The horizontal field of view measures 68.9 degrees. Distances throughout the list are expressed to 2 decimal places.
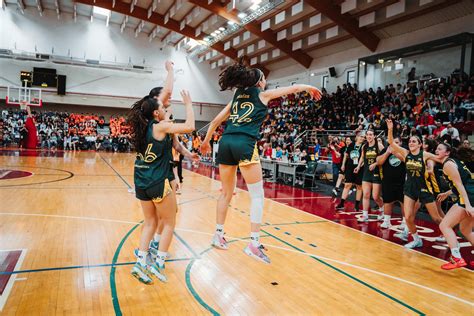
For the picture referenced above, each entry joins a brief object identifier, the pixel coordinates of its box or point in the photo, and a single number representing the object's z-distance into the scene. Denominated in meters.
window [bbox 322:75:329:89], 21.56
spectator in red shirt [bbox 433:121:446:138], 10.80
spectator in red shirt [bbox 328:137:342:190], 9.76
